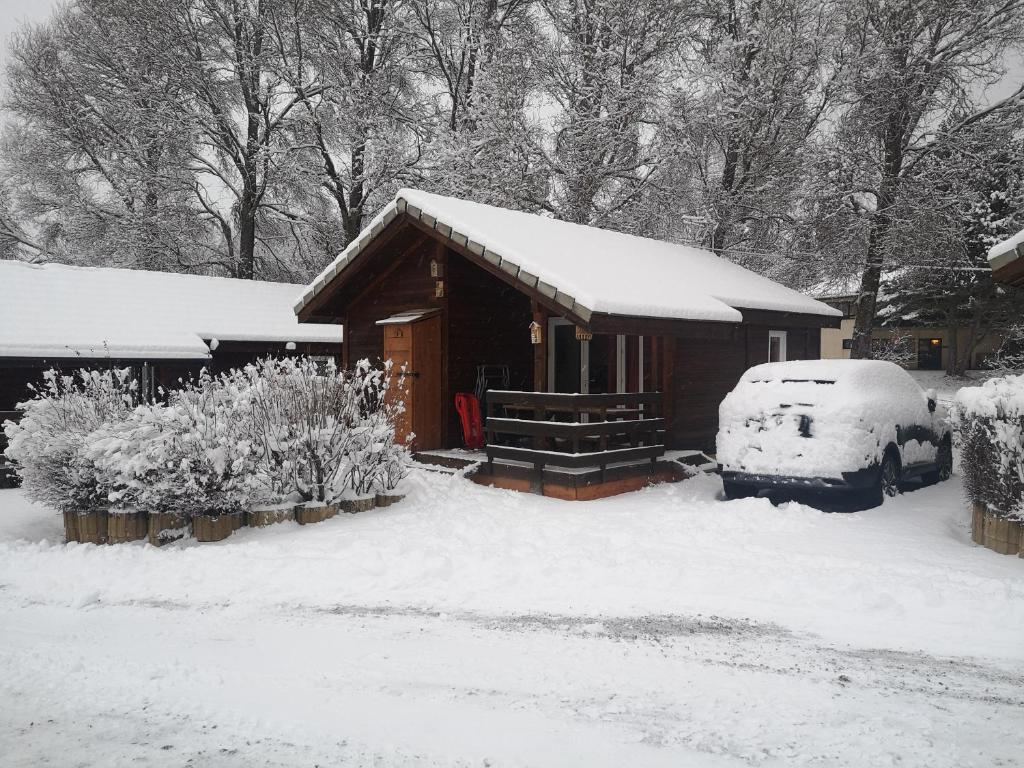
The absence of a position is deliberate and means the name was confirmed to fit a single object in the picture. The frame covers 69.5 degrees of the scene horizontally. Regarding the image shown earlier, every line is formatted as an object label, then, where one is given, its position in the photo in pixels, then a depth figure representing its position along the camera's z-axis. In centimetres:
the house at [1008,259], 799
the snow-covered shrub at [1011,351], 2544
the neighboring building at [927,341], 3634
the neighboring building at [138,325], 1504
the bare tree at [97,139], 2408
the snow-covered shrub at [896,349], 2814
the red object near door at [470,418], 1280
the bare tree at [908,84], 1930
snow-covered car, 870
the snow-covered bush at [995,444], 696
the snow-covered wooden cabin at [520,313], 1109
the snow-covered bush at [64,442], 824
